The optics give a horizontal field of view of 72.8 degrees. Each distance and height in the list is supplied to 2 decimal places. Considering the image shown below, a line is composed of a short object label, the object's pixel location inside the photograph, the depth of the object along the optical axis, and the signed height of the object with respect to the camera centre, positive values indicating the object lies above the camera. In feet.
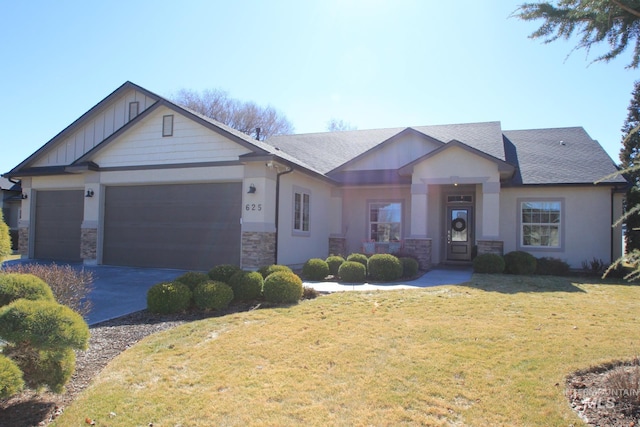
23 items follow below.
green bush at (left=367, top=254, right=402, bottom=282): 35.68 -3.43
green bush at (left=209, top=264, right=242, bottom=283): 27.73 -3.25
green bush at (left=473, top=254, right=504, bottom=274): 39.70 -3.21
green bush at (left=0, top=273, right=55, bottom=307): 13.84 -2.33
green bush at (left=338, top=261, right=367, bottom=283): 35.24 -3.85
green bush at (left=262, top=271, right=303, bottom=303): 25.59 -3.86
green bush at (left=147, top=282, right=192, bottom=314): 23.49 -4.25
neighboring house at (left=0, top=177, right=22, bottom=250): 86.41 +2.99
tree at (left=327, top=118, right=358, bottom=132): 139.95 +32.45
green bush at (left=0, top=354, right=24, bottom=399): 10.28 -3.92
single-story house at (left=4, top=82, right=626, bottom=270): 41.45 +3.16
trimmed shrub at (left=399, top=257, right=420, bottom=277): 38.06 -3.52
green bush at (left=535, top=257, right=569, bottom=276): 42.14 -3.63
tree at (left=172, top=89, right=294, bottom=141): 129.08 +34.07
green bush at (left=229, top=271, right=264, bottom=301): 26.06 -3.83
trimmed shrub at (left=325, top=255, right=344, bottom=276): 38.45 -3.47
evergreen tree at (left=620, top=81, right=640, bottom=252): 41.70 +12.10
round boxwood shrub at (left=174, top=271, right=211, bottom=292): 25.61 -3.46
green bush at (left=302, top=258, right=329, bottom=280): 36.04 -3.76
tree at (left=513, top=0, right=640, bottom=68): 12.64 +6.26
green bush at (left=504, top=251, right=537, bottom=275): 40.11 -3.12
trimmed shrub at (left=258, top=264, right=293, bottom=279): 29.72 -3.19
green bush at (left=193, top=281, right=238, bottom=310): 23.88 -4.12
